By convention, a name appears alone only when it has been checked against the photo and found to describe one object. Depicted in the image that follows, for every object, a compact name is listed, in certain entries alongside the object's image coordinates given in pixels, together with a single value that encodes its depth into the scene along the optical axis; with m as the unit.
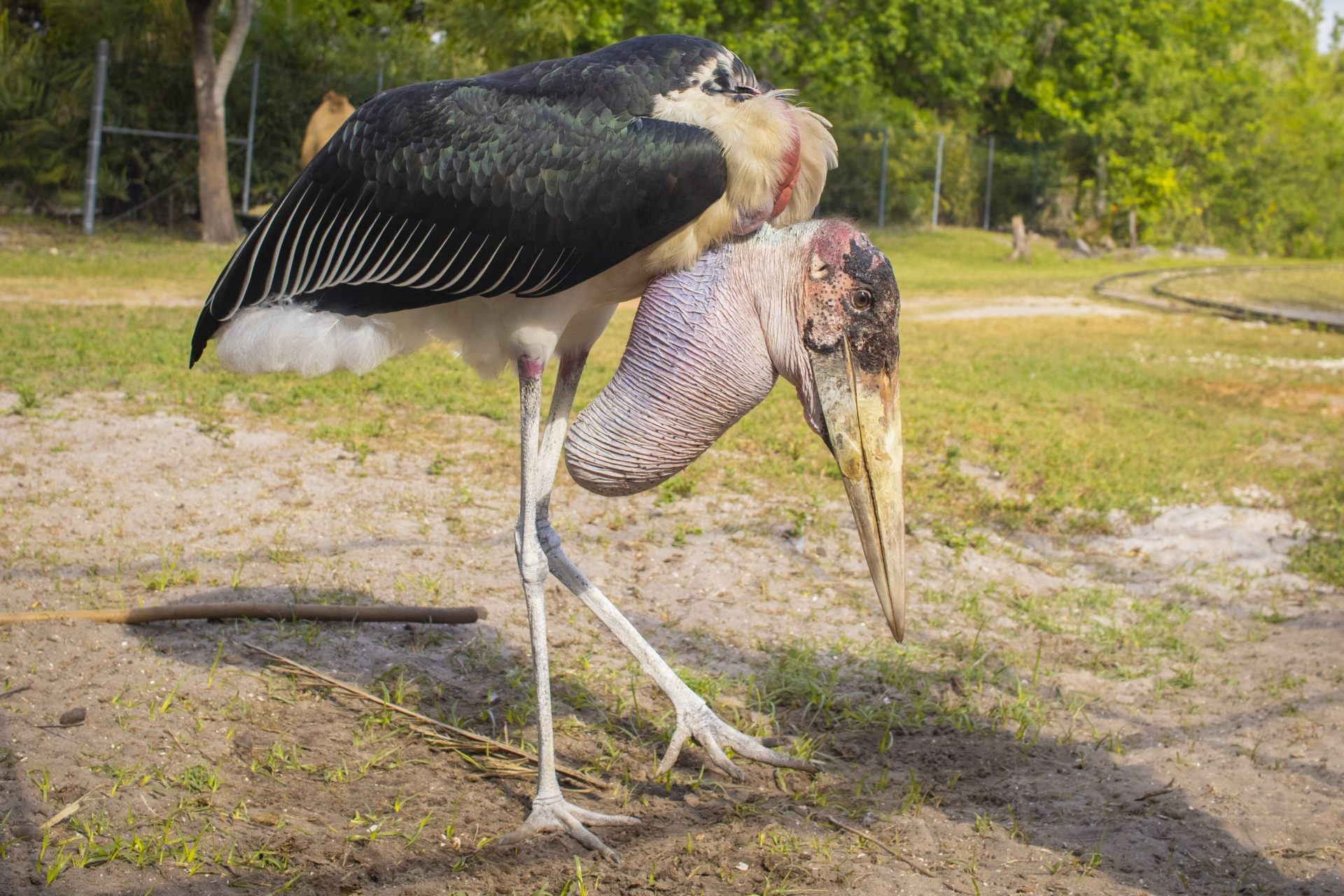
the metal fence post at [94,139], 13.16
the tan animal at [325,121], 12.41
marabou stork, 2.30
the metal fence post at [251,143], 14.48
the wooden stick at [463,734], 2.82
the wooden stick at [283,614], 3.12
